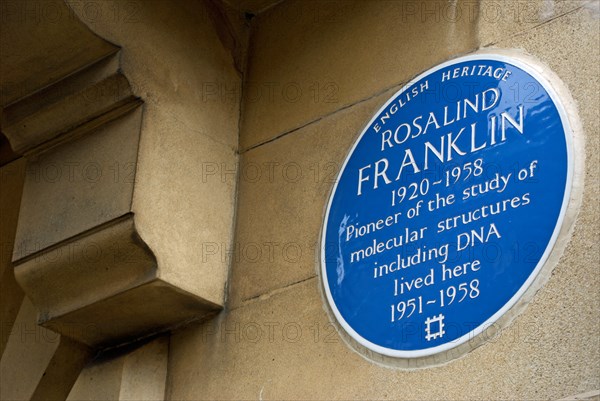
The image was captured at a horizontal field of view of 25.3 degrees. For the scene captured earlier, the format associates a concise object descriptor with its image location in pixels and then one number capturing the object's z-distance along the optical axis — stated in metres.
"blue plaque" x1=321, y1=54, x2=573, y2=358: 3.54
